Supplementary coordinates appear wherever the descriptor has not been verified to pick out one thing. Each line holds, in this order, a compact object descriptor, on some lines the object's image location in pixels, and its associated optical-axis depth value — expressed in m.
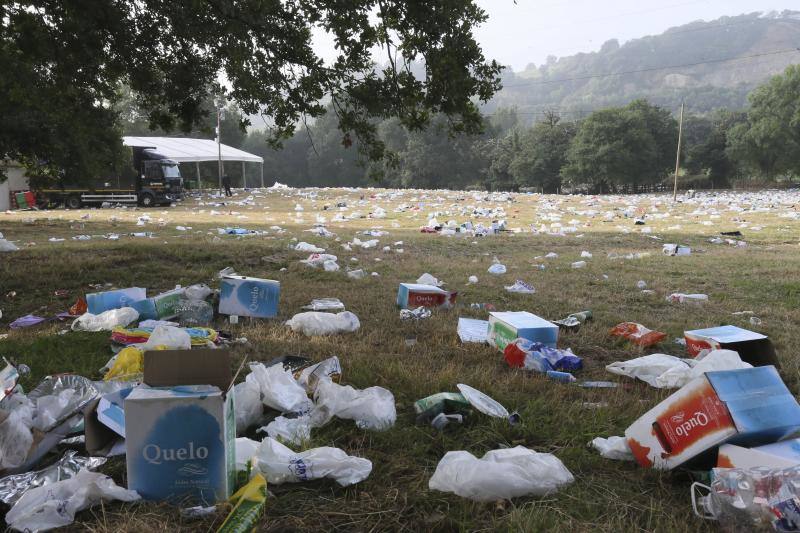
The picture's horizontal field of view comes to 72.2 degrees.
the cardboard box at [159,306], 4.02
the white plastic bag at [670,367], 2.58
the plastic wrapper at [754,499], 1.43
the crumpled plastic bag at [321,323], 3.73
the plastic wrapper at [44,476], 1.73
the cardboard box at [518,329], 3.25
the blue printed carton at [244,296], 4.05
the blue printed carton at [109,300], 4.05
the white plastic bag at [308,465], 1.82
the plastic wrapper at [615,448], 2.02
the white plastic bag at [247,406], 2.26
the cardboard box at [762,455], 1.58
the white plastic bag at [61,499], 1.57
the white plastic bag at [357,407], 2.27
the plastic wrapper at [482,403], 2.34
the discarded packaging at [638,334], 3.54
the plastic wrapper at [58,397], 2.17
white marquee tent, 28.83
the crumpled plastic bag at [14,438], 1.91
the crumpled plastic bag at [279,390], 2.38
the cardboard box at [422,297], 4.50
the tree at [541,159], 48.59
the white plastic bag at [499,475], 1.73
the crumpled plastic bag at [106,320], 3.71
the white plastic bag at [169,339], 2.82
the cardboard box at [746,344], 2.94
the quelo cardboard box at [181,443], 1.62
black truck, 21.81
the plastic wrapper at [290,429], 2.11
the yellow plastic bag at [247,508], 1.52
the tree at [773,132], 44.56
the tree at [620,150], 45.47
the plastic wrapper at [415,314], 4.19
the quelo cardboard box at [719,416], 1.73
